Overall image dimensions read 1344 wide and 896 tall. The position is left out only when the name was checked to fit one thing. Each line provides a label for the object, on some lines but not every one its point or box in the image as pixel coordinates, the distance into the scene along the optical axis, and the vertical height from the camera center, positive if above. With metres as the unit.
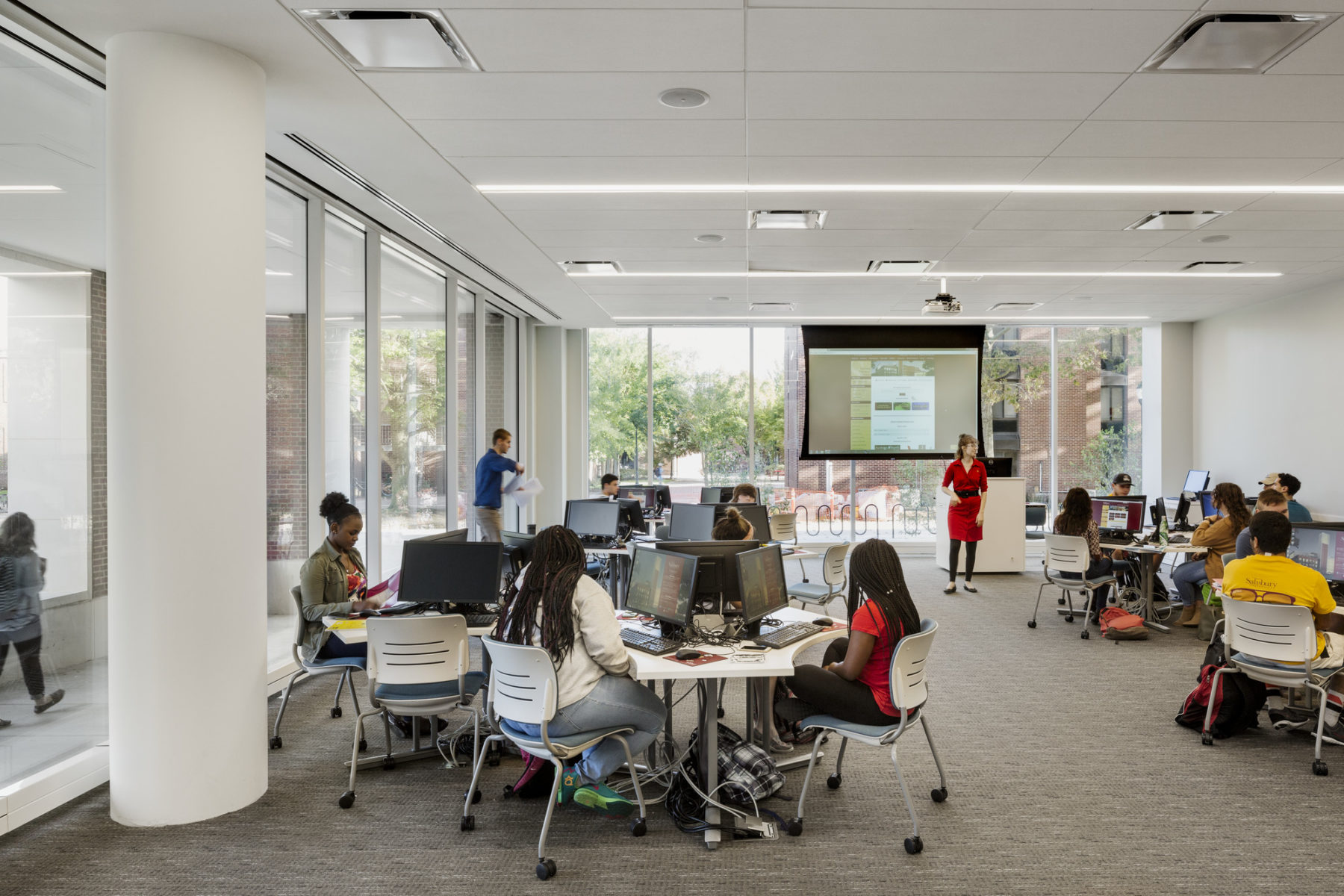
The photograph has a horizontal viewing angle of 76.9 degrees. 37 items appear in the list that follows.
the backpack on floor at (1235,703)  4.64 -1.44
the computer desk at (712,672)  3.46 -0.95
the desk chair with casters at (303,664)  4.37 -1.15
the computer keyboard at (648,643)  3.79 -0.92
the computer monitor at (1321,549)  4.95 -0.64
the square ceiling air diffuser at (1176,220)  6.20 +1.66
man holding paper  8.59 -0.42
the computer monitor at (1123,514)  7.95 -0.68
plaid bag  3.62 -1.44
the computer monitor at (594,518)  7.57 -0.68
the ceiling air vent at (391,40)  3.34 +1.67
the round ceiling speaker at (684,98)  3.99 +1.65
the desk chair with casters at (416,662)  3.82 -1.00
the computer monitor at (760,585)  4.05 -0.71
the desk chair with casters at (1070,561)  7.19 -1.02
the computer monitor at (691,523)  6.86 -0.66
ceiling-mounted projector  8.40 +1.38
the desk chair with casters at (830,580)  6.68 -1.10
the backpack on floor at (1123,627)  7.09 -1.55
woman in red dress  9.70 -0.65
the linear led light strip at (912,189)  5.52 +1.67
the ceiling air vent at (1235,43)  3.33 +1.66
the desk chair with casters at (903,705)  3.43 -1.10
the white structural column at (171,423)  3.49 +0.08
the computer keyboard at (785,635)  3.91 -0.92
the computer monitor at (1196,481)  11.38 -0.52
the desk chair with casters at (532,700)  3.31 -1.03
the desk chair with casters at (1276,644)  4.25 -1.04
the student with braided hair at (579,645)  3.42 -0.83
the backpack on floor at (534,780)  3.86 -1.55
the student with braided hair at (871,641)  3.62 -0.85
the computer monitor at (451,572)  4.63 -0.71
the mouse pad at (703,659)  3.58 -0.93
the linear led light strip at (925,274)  8.48 +1.70
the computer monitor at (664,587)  3.95 -0.70
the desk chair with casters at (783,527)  8.61 -0.87
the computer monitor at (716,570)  4.34 -0.66
